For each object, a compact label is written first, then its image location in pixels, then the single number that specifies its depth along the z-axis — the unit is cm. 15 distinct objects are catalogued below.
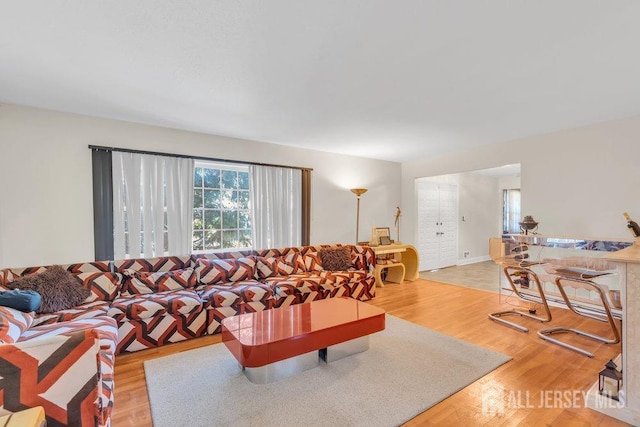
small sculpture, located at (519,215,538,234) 383
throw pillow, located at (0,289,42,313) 215
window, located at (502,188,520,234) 757
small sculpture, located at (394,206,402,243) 594
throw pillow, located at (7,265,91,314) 243
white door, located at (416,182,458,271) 606
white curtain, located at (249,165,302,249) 425
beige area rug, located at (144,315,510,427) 176
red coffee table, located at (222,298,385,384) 200
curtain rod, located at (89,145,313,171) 323
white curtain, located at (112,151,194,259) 337
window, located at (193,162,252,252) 397
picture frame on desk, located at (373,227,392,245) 529
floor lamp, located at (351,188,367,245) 508
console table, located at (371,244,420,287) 495
